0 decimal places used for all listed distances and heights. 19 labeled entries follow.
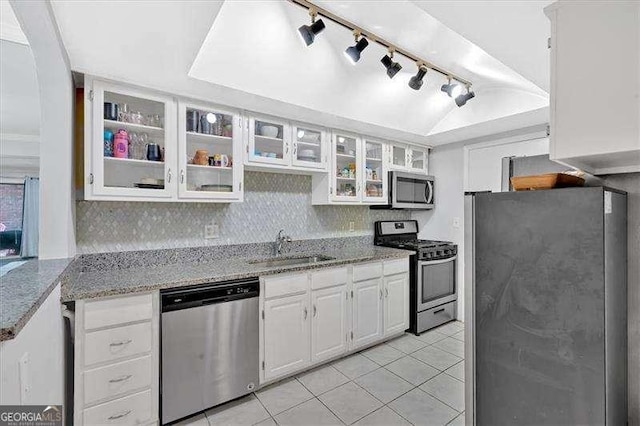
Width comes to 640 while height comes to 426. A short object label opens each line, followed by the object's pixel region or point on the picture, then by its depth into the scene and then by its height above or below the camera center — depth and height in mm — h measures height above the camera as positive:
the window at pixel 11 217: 4195 -57
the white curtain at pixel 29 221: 4199 -112
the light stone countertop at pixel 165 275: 1674 -421
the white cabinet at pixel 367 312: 2803 -958
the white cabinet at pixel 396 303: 3049 -951
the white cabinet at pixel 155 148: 1948 +482
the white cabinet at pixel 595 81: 966 +455
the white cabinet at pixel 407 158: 3637 +716
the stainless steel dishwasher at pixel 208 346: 1854 -883
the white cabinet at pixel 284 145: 2559 +631
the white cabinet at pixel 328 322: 2512 -955
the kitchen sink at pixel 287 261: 2719 -463
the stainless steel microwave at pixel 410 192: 3557 +271
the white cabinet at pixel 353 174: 3088 +432
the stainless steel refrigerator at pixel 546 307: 1061 -374
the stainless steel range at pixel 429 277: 3273 -739
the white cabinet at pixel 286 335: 2250 -958
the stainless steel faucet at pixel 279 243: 2954 -298
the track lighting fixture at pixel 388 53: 1774 +1194
